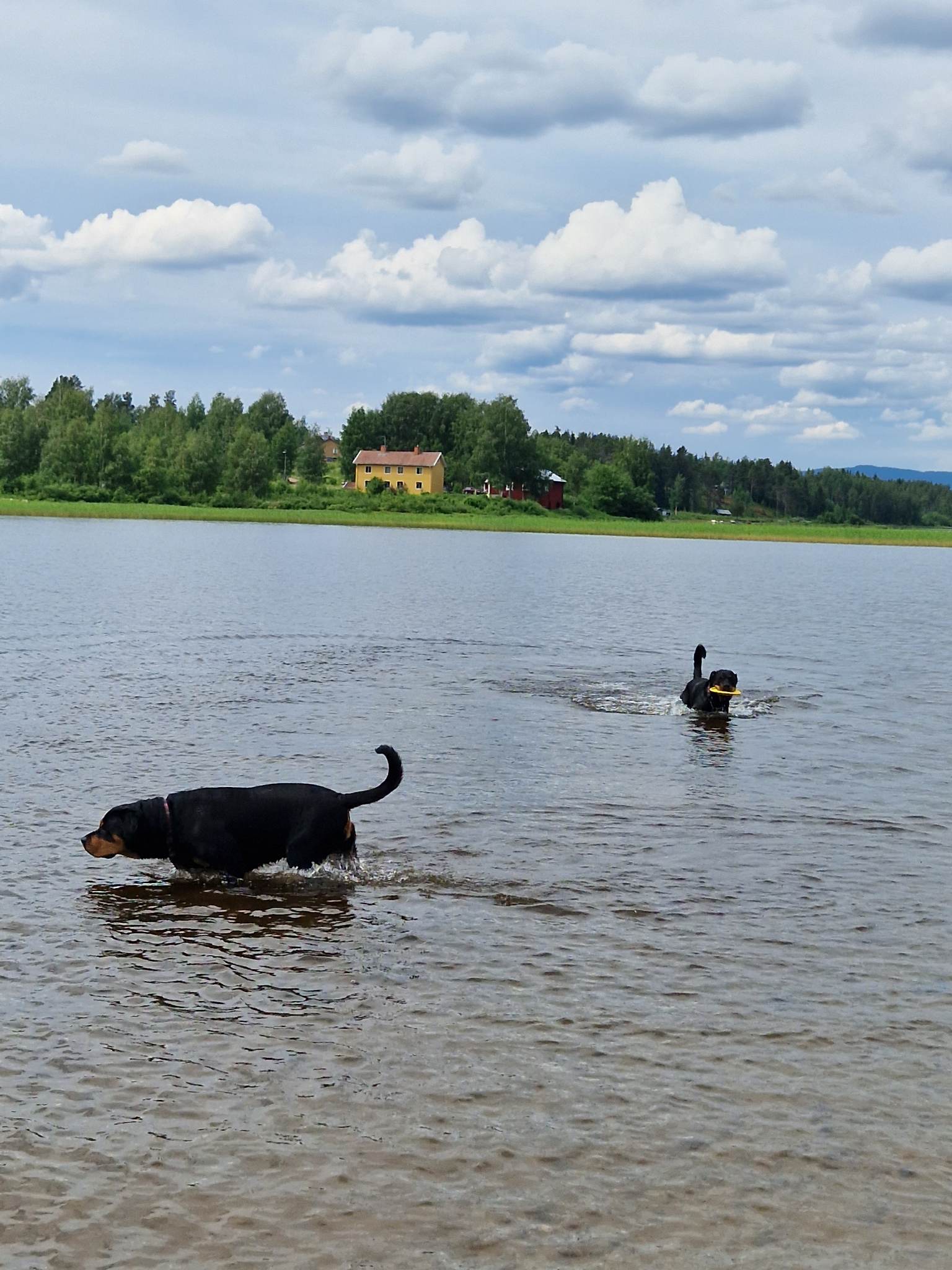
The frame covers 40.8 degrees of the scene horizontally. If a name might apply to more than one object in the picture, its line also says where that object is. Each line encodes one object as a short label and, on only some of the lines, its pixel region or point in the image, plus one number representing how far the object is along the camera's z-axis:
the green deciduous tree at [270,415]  190.50
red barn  157.25
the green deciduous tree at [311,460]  163.62
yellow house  166.12
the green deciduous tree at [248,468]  138.12
